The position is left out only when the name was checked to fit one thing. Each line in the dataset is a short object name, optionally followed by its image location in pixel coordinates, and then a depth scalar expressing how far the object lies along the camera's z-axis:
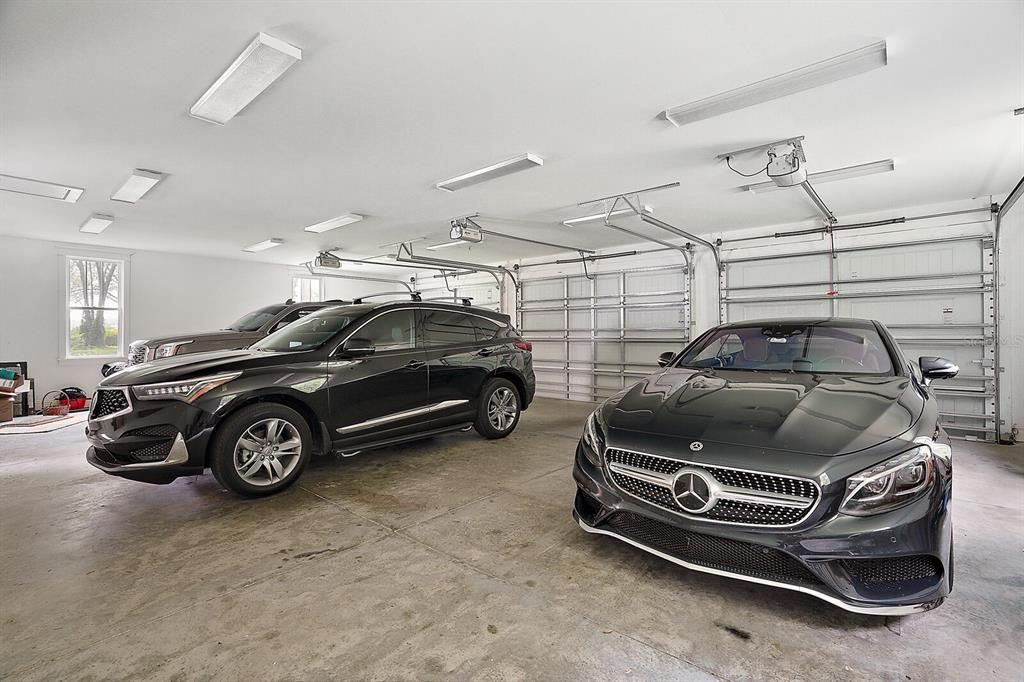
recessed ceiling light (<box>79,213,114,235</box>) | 6.60
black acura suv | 3.09
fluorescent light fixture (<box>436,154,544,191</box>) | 4.46
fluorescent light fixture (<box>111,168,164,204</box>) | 4.79
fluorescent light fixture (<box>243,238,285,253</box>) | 8.41
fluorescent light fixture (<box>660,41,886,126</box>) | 2.79
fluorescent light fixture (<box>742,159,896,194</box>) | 4.59
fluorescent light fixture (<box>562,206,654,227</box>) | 6.06
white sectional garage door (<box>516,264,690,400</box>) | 8.16
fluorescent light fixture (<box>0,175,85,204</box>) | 4.97
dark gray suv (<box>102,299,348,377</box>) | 5.64
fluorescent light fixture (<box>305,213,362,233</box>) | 6.73
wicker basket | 7.36
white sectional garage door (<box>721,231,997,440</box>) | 5.61
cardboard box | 6.69
